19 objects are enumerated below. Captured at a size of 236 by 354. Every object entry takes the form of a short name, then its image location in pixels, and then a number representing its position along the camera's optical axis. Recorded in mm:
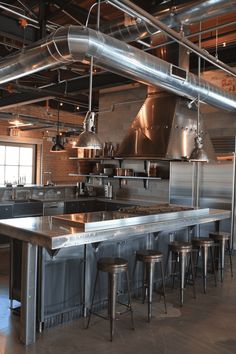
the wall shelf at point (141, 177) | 6521
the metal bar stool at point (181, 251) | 3883
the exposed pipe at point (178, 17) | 2938
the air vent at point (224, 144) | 6035
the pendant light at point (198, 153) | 4129
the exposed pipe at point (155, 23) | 2578
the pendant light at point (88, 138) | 3180
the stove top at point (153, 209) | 4255
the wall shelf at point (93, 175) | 7275
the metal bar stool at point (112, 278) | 3000
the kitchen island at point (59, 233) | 2861
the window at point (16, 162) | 10538
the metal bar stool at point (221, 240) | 4789
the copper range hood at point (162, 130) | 4473
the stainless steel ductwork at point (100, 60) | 2980
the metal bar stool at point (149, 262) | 3447
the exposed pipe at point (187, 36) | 3344
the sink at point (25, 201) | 6512
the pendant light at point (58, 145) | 8195
